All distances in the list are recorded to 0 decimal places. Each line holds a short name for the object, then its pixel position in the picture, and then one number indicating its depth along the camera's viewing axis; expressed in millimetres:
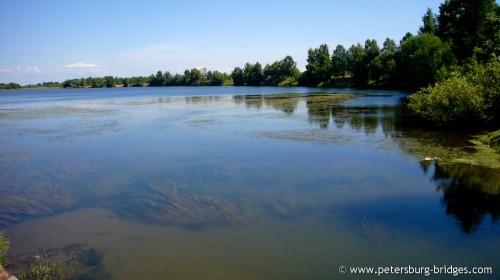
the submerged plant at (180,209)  9578
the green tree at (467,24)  53062
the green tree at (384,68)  80062
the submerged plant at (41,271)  7066
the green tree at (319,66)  109938
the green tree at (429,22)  76706
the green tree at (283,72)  132250
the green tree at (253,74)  141000
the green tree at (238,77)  148750
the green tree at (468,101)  20953
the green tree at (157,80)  186000
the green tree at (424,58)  53750
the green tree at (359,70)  90250
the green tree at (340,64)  107438
